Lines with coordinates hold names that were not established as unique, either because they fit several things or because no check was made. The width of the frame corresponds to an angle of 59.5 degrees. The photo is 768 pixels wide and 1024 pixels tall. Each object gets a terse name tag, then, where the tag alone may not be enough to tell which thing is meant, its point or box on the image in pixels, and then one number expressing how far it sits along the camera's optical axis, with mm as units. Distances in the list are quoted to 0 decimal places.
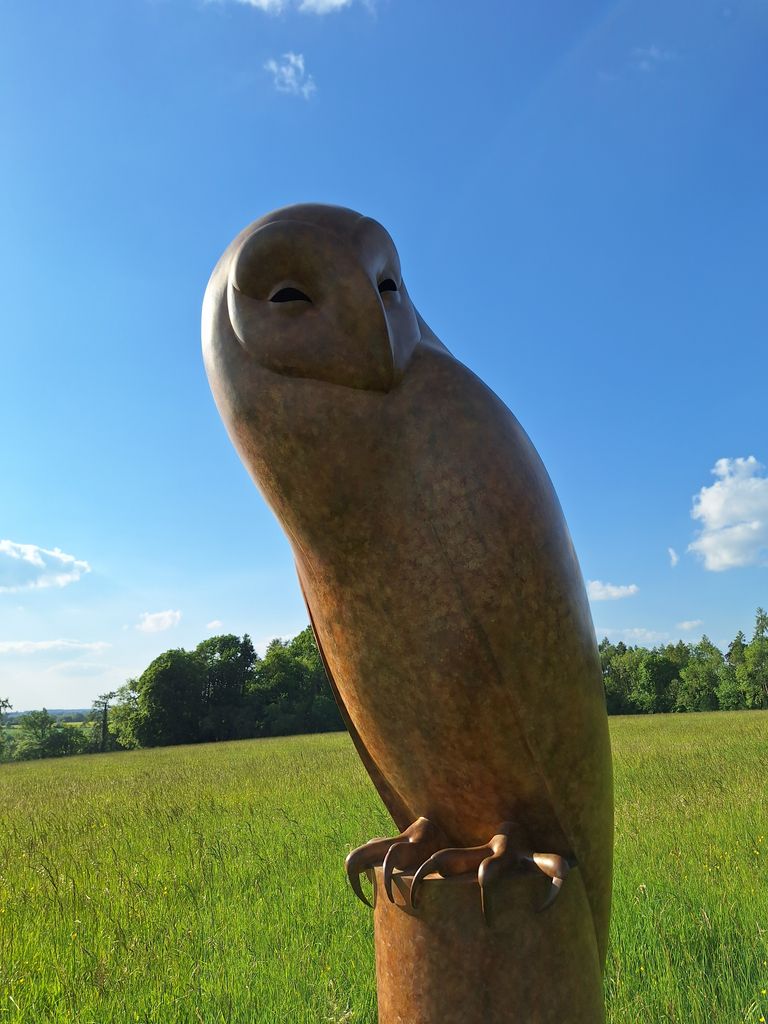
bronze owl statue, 1358
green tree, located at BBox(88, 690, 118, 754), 54281
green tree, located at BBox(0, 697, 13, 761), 59000
